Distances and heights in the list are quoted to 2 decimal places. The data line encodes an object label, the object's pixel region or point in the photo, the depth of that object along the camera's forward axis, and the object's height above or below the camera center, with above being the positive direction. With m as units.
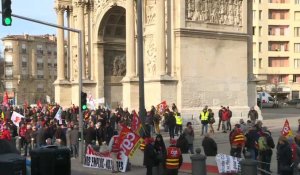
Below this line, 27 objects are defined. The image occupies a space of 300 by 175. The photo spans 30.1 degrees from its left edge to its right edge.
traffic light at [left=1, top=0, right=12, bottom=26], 16.97 +2.17
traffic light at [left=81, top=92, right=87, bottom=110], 20.09 -0.63
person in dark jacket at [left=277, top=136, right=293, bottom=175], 14.00 -1.92
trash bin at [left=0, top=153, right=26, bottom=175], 11.11 -1.63
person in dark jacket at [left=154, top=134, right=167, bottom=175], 15.16 -1.87
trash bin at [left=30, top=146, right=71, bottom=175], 12.07 -1.70
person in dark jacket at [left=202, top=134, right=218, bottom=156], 16.97 -1.95
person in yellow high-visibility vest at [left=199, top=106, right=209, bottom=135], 28.11 -1.80
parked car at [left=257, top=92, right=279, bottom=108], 66.06 -2.40
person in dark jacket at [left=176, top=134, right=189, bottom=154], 16.78 -1.82
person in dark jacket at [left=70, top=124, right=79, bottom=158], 21.94 -2.10
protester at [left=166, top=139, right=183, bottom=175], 14.48 -2.03
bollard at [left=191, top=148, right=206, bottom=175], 14.58 -2.12
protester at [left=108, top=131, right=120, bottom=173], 17.84 -2.16
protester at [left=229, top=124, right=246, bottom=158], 17.34 -1.86
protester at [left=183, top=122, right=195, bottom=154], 19.25 -1.82
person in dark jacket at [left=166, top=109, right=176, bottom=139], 26.53 -1.93
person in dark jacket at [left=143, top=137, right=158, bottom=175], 15.11 -1.97
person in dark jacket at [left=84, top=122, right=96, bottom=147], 21.48 -2.00
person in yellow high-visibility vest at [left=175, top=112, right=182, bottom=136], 27.24 -1.98
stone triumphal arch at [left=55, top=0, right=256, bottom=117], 32.69 +1.79
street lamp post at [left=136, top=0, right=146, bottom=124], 18.98 +0.62
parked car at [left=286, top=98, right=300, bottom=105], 68.65 -2.53
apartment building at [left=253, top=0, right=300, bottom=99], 80.69 +5.38
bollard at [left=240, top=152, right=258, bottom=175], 13.06 -1.99
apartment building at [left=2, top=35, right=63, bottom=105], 111.69 +3.69
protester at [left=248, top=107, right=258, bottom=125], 30.35 -1.81
